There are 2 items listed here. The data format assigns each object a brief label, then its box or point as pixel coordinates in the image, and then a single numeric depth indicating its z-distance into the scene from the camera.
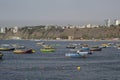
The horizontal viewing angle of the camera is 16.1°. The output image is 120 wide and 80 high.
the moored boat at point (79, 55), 104.00
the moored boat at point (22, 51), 122.69
